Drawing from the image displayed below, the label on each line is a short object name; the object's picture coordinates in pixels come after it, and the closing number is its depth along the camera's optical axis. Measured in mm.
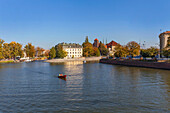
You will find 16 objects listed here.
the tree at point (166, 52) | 62497
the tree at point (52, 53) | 149650
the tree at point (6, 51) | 138850
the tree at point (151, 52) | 72500
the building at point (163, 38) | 89412
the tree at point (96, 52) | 176875
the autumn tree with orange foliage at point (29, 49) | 176250
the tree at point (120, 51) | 92319
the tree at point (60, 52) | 147500
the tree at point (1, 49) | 131300
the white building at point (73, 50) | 171000
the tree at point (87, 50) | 168788
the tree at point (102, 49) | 193400
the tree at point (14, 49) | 149925
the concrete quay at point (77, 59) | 134350
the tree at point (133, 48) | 87625
